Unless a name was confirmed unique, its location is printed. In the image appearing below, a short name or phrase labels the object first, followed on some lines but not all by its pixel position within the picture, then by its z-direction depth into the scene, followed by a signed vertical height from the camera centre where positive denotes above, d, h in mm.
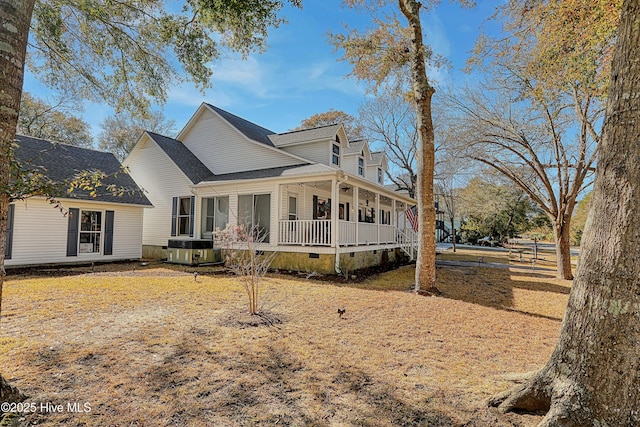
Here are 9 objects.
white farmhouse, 11242 +1703
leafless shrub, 5641 -585
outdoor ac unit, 12617 -963
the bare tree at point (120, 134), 29516 +9066
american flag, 15237 +587
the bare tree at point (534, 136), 10987 +3723
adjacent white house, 11172 +227
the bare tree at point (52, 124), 21408 +8087
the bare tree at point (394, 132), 25562 +8382
